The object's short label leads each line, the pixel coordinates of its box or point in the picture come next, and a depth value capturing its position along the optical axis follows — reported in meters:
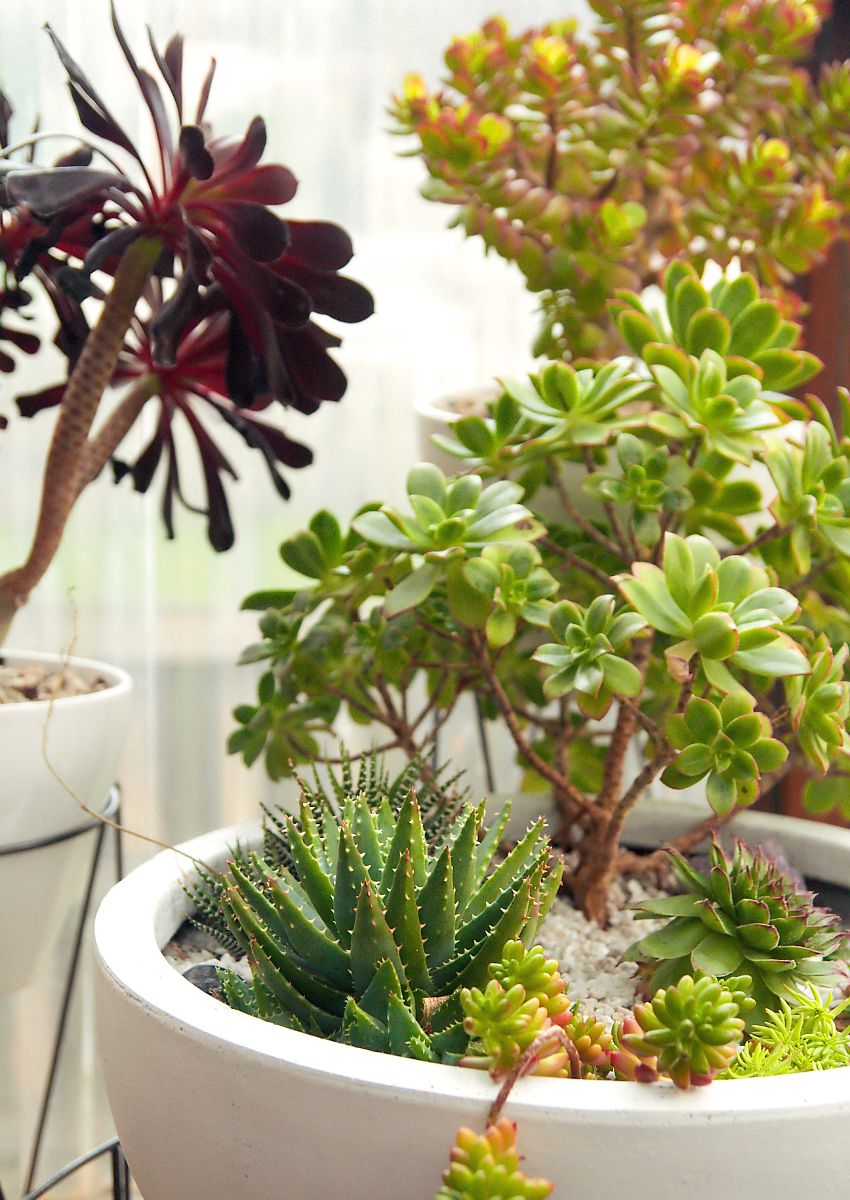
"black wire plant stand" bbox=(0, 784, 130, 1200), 0.91
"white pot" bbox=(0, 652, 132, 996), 0.88
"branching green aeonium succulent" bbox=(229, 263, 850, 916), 0.69
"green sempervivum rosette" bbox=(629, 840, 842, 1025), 0.69
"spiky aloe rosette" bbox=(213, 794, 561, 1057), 0.59
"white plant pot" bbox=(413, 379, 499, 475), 1.06
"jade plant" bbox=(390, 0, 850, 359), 1.02
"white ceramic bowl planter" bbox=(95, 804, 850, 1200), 0.49
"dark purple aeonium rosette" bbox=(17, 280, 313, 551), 1.01
